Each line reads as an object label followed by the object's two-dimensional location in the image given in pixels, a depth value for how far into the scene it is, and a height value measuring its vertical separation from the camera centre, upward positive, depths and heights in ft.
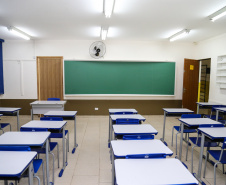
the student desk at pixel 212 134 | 7.58 -2.40
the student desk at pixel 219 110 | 13.64 -2.22
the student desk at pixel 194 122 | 9.48 -2.36
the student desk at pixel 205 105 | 15.88 -2.15
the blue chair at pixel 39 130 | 7.94 -2.45
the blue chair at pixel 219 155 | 7.20 -3.36
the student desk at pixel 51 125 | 8.66 -2.42
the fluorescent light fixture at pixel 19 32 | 14.76 +4.57
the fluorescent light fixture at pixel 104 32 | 14.64 +4.57
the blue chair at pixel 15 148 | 5.73 -2.35
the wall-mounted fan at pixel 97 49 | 20.49 +3.93
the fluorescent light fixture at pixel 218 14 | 10.42 +4.52
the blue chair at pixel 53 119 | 10.21 -2.37
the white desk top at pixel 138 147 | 5.81 -2.44
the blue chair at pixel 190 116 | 11.26 -2.27
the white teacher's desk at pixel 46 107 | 15.24 -2.46
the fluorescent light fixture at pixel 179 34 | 15.39 +4.73
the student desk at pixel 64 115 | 11.60 -2.40
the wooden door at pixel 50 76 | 20.70 +0.52
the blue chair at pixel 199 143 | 9.07 -3.36
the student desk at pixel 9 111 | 13.29 -2.50
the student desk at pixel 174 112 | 13.17 -2.34
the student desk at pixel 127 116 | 10.69 -2.35
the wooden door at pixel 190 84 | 20.71 -0.19
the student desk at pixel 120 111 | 12.76 -2.34
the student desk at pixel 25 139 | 6.51 -2.46
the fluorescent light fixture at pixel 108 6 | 9.10 +4.31
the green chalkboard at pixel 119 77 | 20.67 +0.50
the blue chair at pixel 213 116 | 14.86 -3.05
